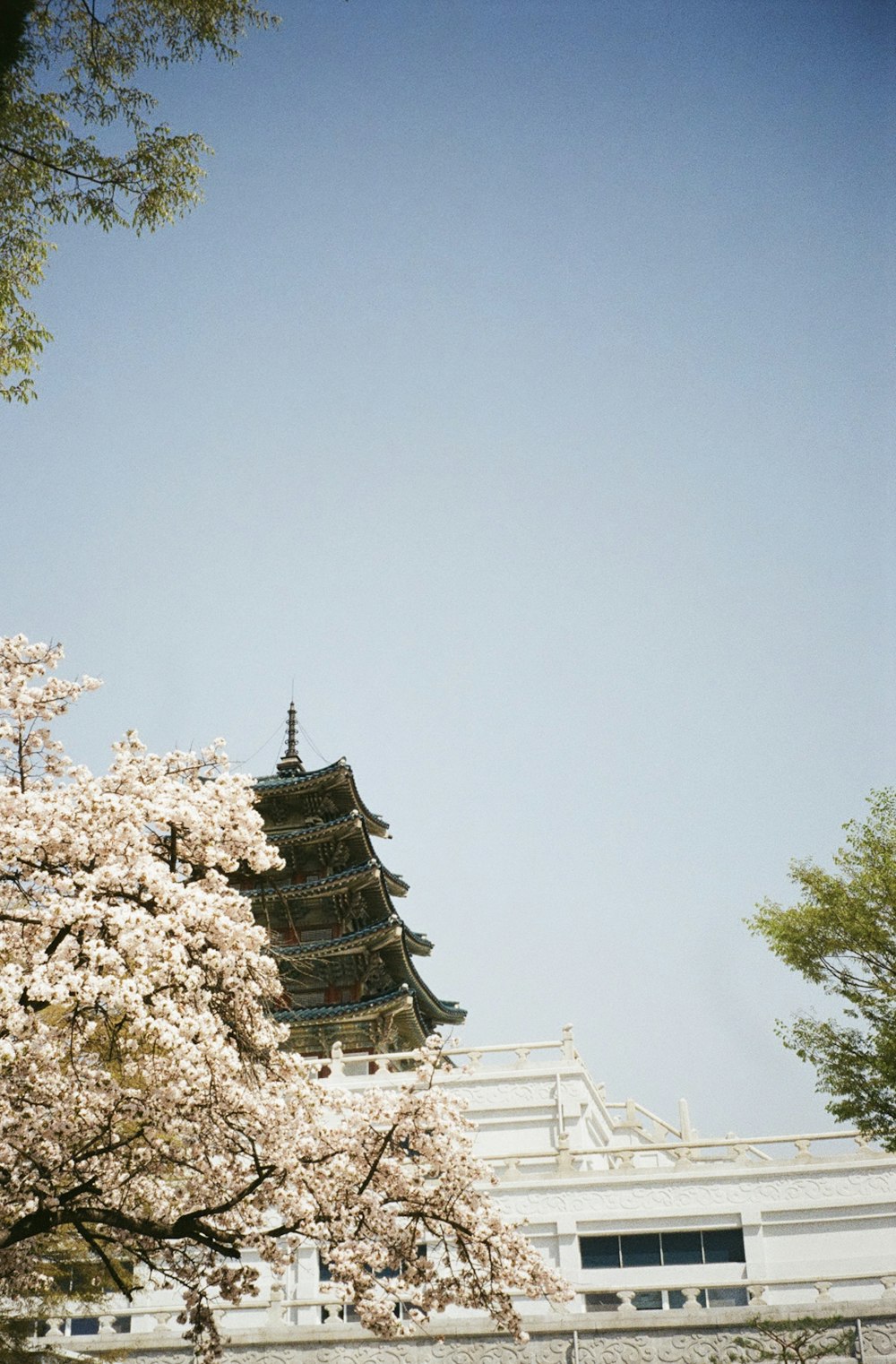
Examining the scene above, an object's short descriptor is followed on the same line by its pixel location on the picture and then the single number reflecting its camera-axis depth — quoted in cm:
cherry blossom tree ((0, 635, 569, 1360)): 984
